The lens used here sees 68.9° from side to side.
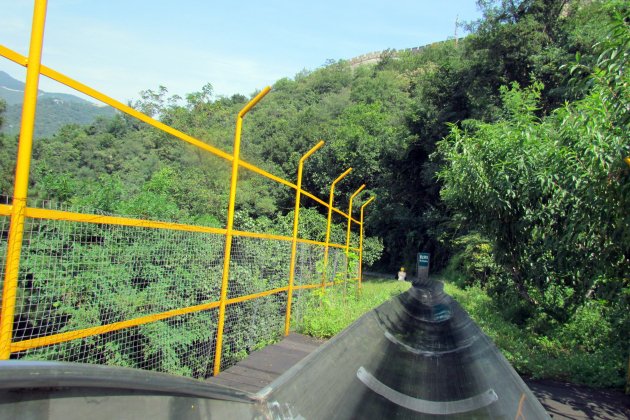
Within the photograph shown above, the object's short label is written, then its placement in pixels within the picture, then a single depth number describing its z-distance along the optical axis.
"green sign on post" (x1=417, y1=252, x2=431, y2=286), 24.50
